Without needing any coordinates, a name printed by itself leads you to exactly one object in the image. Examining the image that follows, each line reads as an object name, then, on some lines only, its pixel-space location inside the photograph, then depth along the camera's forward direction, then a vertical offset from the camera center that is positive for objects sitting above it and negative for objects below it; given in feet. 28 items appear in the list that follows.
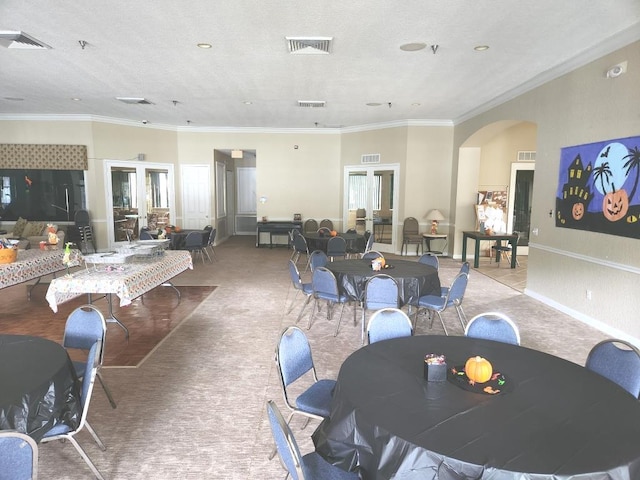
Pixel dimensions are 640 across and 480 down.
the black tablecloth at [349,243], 26.96 -3.31
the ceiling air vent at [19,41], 15.40 +5.94
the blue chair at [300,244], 27.37 -3.52
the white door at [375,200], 35.40 -0.48
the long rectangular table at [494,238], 28.66 -3.05
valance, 32.07 +2.72
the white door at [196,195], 38.22 -0.26
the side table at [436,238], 33.12 -3.60
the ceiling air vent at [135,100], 26.58 +6.10
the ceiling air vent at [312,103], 27.02 +6.16
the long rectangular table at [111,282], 13.97 -3.22
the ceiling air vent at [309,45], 15.69 +5.98
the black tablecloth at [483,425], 4.85 -3.12
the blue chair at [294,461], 5.29 -3.61
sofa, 29.43 -3.18
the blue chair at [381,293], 14.20 -3.47
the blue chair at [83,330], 9.32 -3.23
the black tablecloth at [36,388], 6.30 -3.25
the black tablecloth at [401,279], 15.15 -3.22
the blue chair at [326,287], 15.61 -3.67
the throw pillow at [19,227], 31.20 -2.88
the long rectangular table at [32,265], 16.30 -3.28
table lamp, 33.03 -1.78
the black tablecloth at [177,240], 29.12 -3.45
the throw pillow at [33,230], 30.89 -3.05
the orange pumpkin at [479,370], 6.59 -2.86
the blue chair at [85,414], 7.25 -4.12
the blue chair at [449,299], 14.80 -3.96
